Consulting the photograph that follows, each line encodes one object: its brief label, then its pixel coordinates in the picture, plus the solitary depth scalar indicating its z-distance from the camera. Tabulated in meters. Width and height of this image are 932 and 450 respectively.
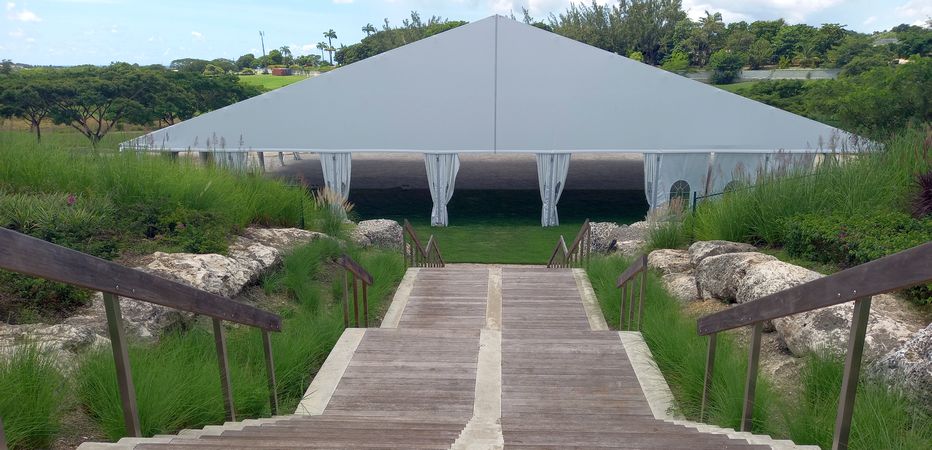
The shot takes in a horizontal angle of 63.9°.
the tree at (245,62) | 123.88
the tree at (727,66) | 60.56
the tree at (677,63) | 63.12
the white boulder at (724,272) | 6.68
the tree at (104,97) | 33.91
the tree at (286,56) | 124.88
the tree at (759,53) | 64.94
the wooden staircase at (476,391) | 3.16
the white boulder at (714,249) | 8.05
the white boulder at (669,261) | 8.50
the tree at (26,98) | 31.58
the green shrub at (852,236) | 6.10
